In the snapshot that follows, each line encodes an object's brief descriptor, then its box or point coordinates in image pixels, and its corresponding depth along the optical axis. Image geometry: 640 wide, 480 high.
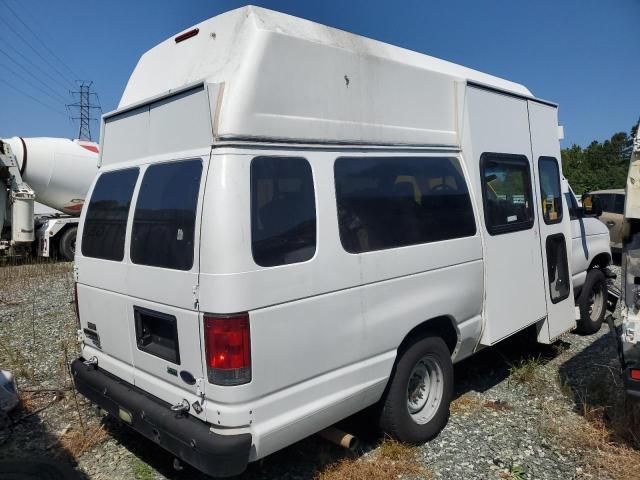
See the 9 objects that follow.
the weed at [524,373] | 5.12
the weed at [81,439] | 4.01
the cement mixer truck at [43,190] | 12.23
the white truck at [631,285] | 3.61
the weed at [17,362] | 5.51
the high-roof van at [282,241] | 2.86
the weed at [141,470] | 3.64
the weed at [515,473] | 3.60
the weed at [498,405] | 4.62
